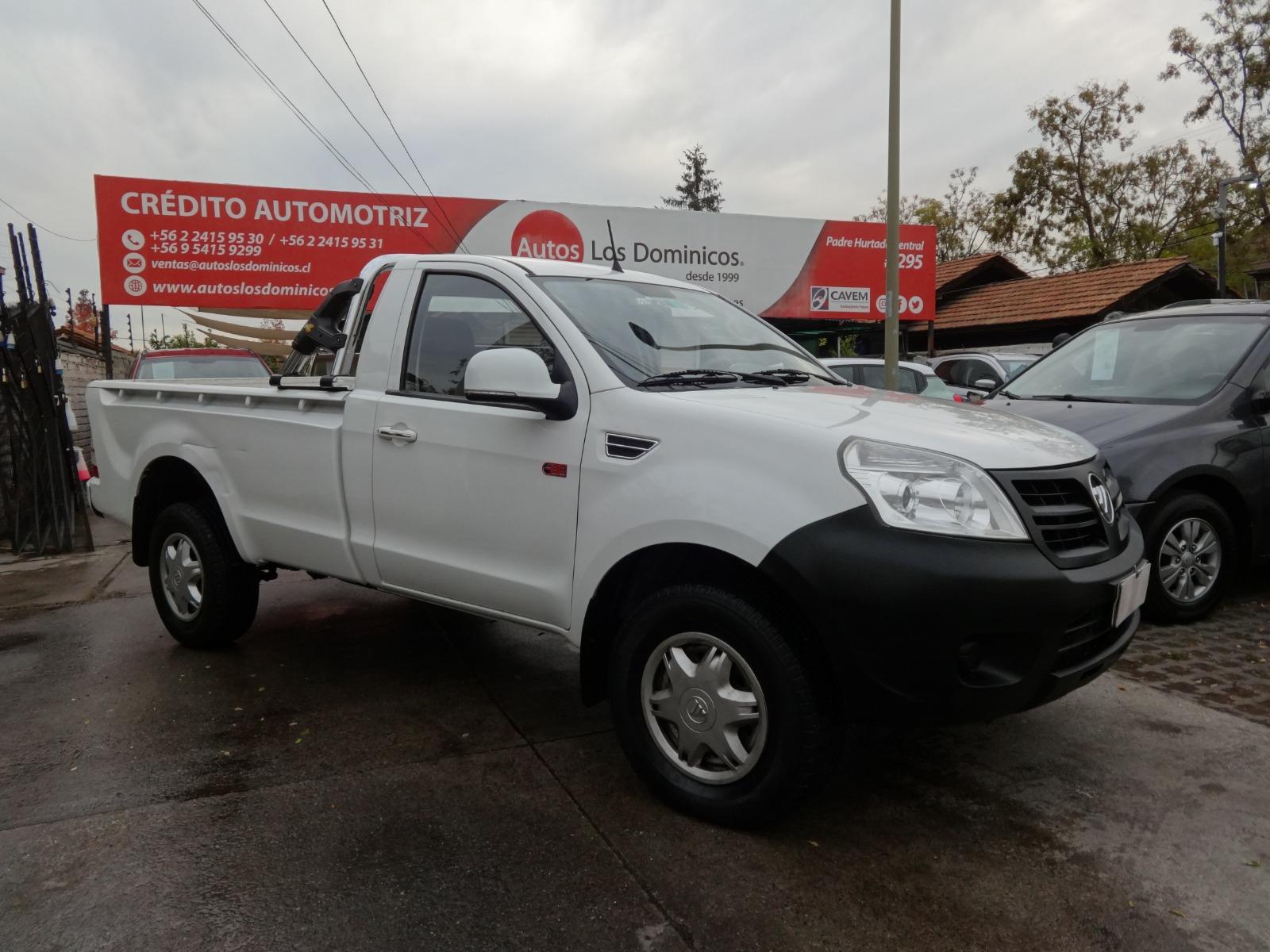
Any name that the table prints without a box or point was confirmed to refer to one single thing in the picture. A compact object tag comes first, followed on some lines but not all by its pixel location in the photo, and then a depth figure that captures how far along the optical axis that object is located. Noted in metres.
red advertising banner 13.53
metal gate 8.45
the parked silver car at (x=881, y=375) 11.94
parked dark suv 4.84
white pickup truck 2.52
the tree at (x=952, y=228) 44.84
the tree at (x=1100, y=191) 35.06
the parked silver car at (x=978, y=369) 6.59
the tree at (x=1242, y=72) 29.88
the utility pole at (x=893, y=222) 11.67
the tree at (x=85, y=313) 47.16
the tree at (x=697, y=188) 61.84
